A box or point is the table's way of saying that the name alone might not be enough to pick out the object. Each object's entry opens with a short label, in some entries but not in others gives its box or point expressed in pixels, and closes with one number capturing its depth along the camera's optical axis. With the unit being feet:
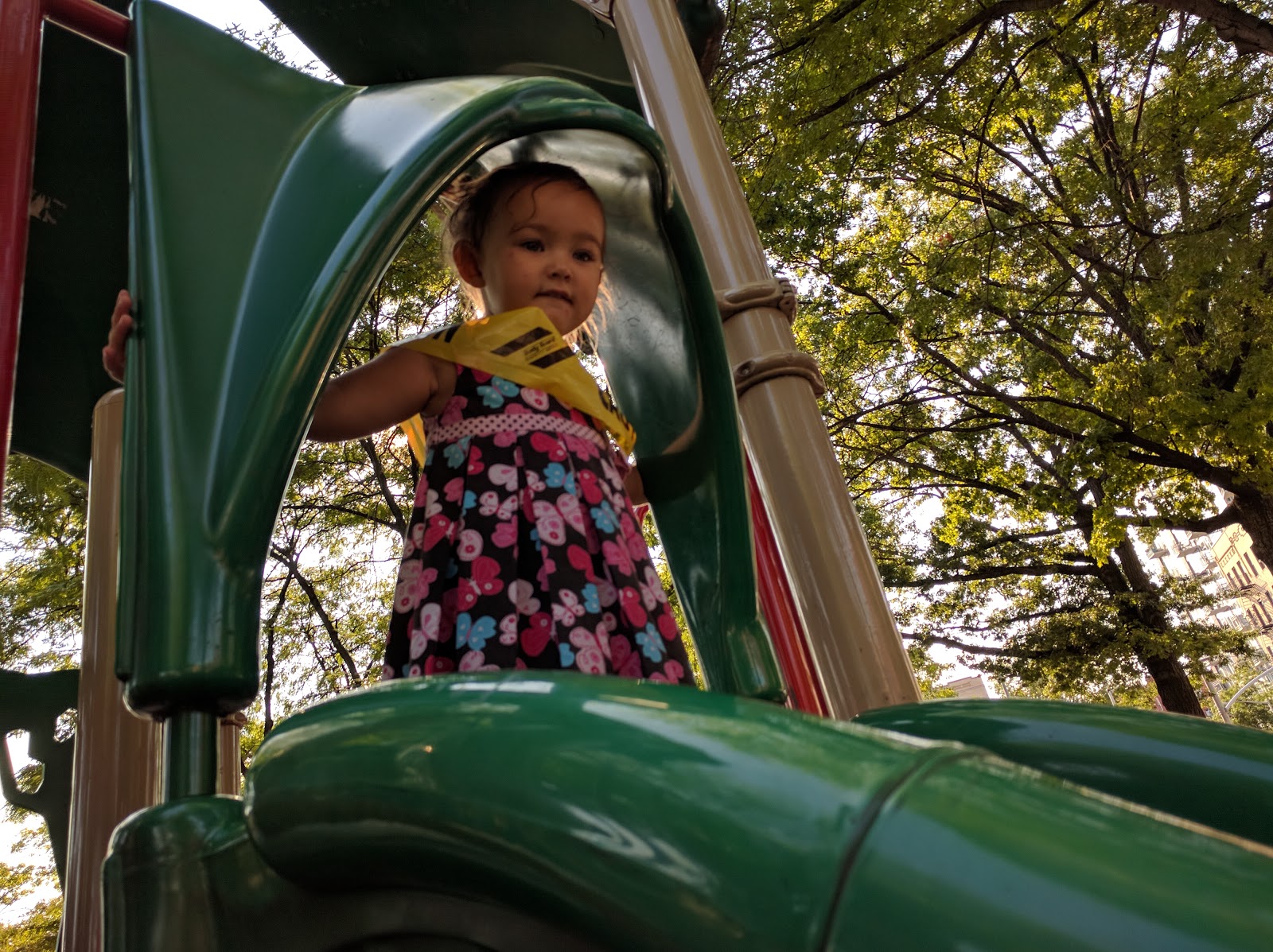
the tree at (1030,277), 18.06
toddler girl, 3.25
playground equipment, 0.99
